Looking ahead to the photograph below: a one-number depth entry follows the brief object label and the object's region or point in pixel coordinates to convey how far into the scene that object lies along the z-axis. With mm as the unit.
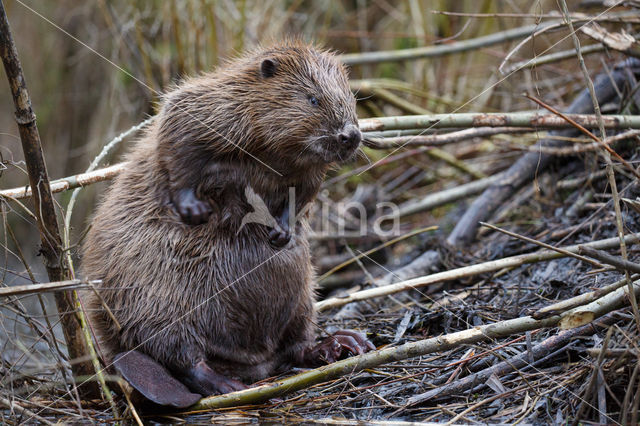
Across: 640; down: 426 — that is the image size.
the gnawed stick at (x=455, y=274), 6668
